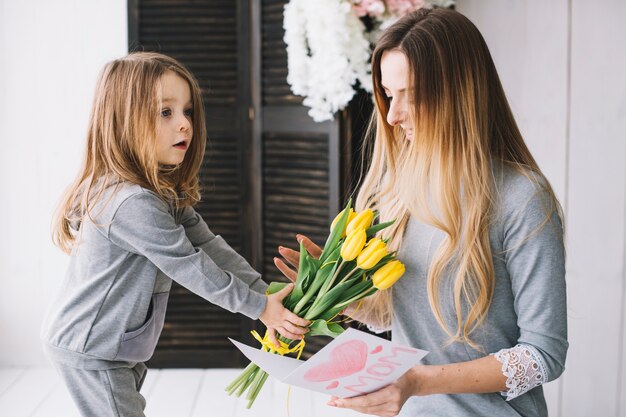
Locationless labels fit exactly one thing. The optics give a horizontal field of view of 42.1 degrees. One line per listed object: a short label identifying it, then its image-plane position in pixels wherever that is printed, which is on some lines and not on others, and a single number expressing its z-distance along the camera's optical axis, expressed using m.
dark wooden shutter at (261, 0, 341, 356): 3.42
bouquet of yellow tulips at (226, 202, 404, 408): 1.44
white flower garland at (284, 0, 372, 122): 3.12
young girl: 1.82
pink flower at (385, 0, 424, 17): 3.13
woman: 1.38
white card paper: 1.22
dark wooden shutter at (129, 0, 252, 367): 3.72
